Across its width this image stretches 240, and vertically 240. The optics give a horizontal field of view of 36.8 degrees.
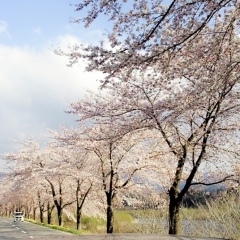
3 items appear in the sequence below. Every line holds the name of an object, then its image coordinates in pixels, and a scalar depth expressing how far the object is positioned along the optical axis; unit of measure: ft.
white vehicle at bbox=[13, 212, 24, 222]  154.81
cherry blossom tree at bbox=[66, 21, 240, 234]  26.23
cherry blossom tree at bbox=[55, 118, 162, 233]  52.65
